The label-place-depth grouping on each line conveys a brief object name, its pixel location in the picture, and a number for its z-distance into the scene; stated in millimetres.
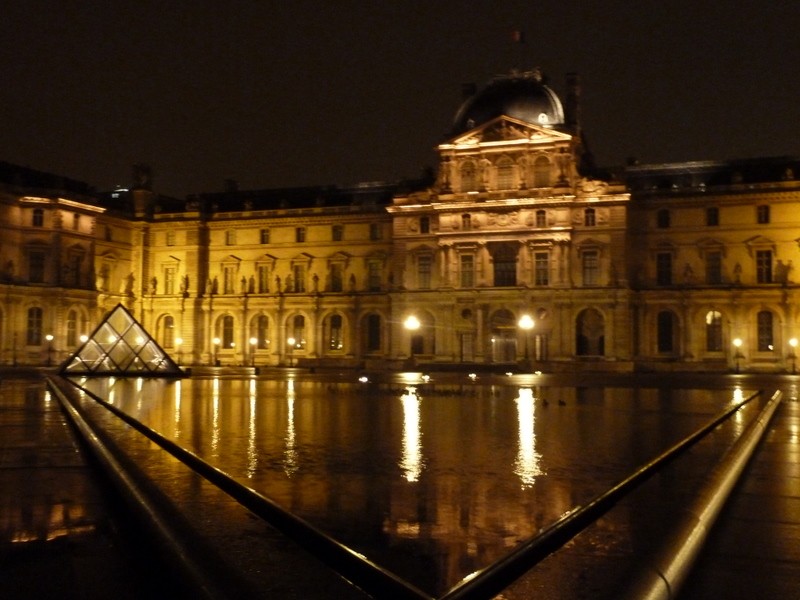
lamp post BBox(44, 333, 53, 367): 66625
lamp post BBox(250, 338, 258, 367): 75125
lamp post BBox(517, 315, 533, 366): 53281
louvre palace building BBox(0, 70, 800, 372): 62562
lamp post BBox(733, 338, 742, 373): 61625
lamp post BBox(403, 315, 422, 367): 47612
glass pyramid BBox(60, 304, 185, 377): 43812
